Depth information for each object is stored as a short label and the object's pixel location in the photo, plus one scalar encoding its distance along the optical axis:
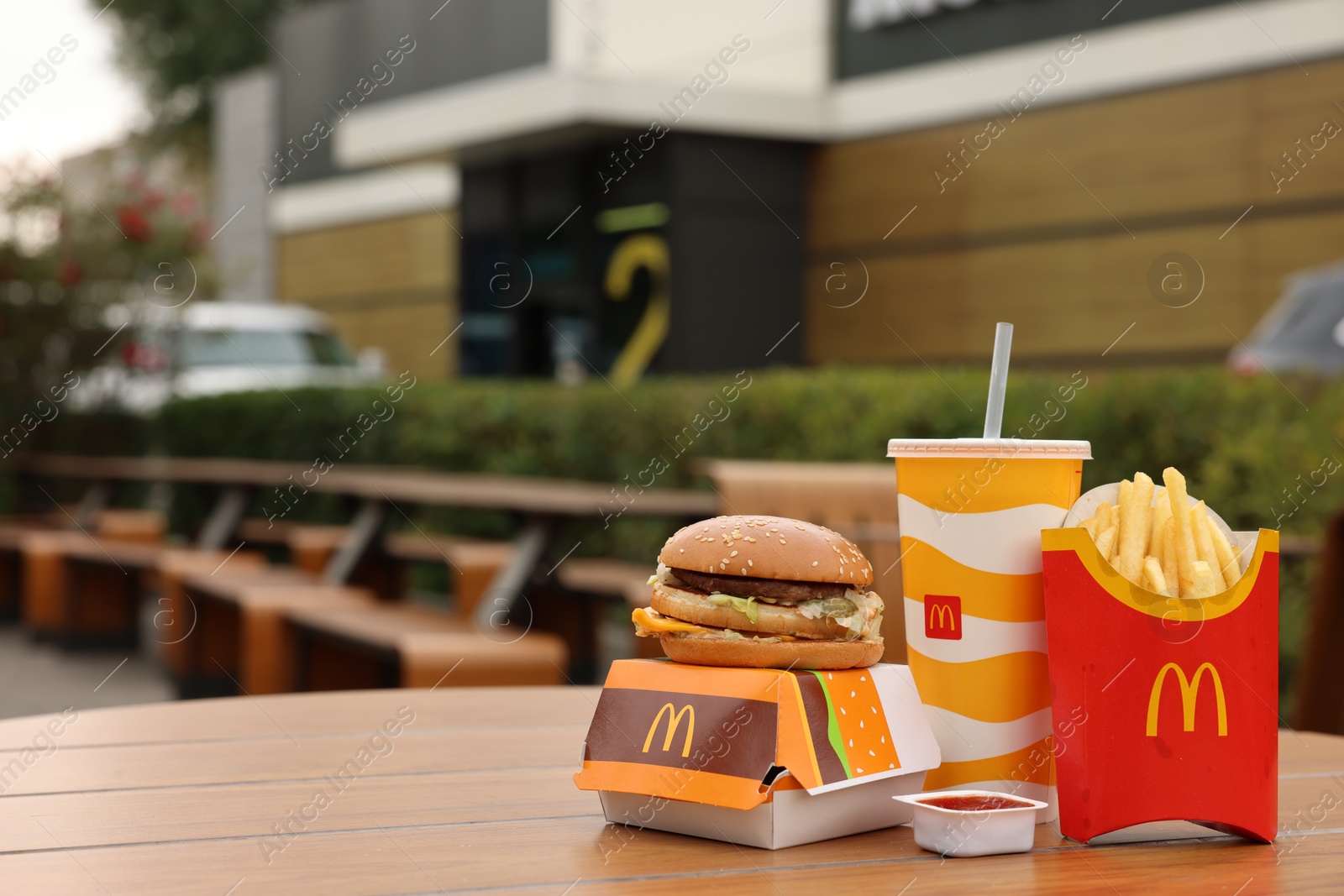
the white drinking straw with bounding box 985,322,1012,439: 1.36
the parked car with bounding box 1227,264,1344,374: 5.38
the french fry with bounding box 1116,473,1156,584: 1.27
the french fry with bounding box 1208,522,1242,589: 1.28
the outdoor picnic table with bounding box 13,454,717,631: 5.29
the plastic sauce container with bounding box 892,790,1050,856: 1.24
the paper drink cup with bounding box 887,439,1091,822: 1.32
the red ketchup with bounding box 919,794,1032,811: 1.28
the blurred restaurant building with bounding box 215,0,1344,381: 9.27
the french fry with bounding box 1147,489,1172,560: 1.28
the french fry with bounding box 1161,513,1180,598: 1.28
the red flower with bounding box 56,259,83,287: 9.91
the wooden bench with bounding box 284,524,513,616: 6.91
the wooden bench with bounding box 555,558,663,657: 4.87
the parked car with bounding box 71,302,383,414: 10.46
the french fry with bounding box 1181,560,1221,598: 1.26
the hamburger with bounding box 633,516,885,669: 1.32
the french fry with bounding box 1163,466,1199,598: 1.27
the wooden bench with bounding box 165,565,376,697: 5.59
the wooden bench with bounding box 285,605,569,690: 4.47
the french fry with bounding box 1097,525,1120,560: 1.29
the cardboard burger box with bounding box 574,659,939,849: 1.25
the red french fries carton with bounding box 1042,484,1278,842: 1.26
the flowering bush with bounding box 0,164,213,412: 9.98
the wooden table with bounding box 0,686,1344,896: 1.16
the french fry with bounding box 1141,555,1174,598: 1.26
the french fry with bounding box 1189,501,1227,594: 1.28
